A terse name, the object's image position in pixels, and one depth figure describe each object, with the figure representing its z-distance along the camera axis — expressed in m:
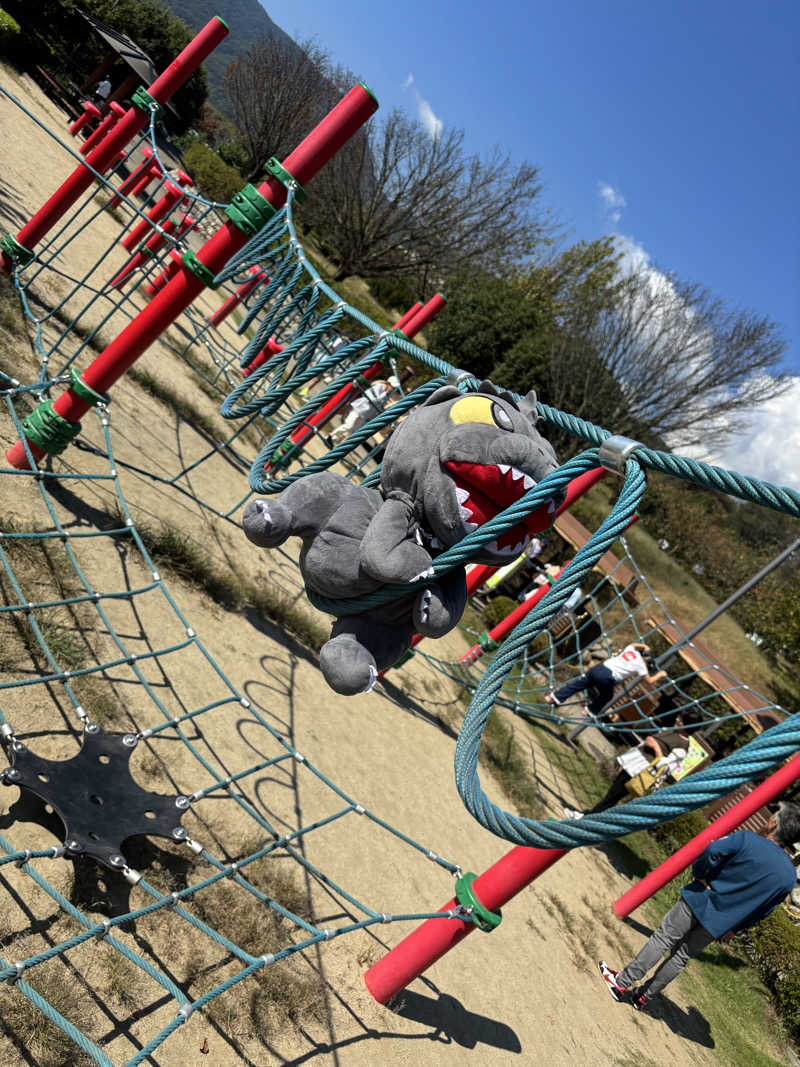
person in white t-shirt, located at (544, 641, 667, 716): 6.15
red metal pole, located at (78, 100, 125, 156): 9.27
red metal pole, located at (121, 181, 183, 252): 9.11
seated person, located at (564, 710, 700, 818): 5.95
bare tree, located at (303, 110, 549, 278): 20.52
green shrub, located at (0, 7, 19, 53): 13.40
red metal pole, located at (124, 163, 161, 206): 10.90
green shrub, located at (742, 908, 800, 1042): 5.37
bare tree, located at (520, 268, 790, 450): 14.95
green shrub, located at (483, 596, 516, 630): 8.91
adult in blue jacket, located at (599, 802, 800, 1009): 3.66
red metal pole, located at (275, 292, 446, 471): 6.85
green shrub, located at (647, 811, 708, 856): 6.98
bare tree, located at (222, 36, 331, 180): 25.34
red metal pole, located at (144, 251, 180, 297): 4.15
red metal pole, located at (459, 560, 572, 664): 6.30
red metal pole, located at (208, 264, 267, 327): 5.05
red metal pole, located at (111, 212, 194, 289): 8.09
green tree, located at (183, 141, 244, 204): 18.84
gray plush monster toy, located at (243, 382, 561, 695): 1.58
